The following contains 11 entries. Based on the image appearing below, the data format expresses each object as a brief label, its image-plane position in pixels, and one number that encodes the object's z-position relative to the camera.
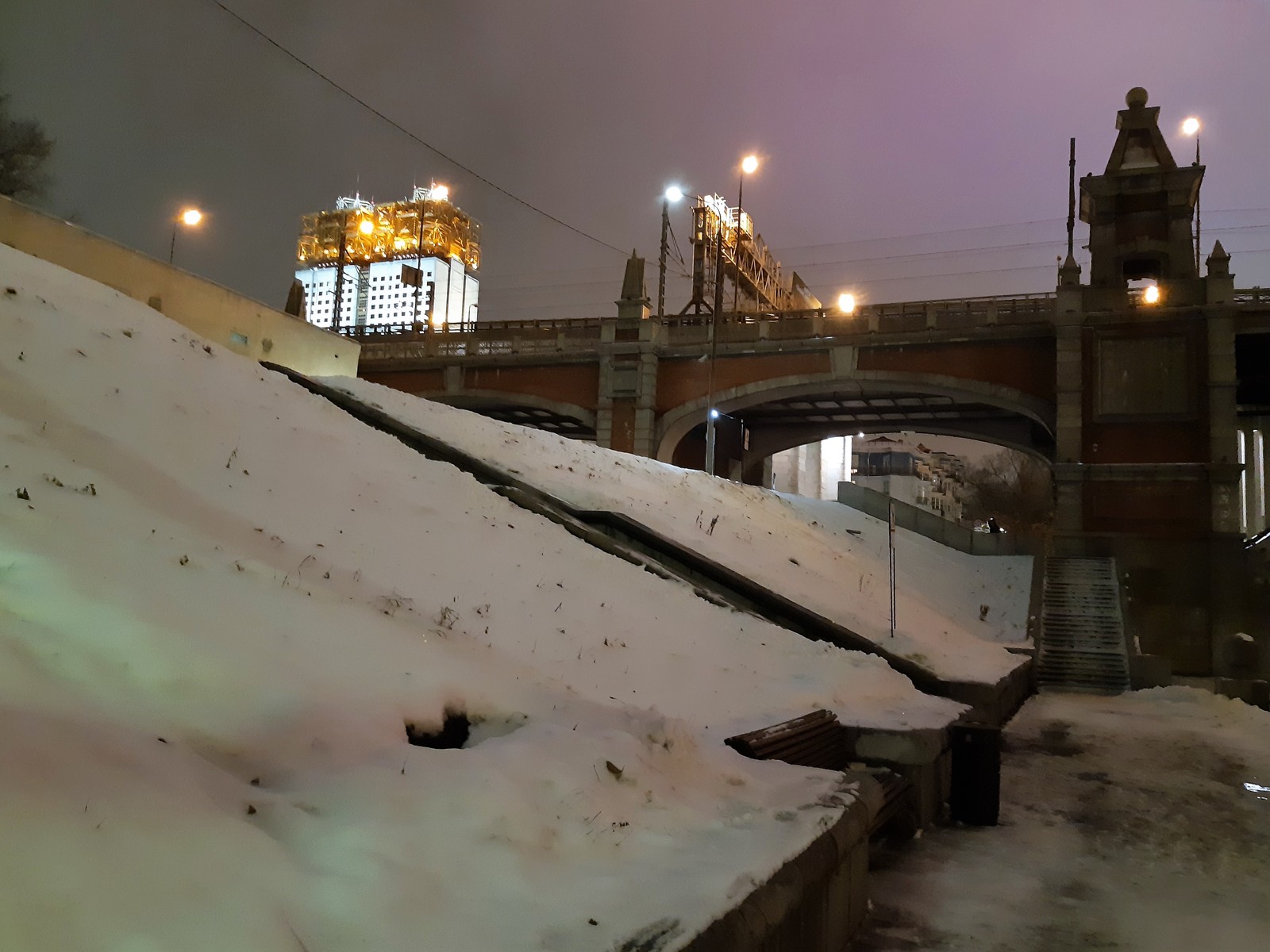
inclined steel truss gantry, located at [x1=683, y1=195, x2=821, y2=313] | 46.66
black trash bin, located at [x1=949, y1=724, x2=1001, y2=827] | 7.32
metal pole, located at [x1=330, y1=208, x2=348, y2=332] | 39.48
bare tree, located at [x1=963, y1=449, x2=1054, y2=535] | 68.28
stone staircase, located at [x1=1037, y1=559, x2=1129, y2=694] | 17.98
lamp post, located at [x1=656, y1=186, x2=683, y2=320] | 33.98
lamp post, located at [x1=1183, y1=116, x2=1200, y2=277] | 31.94
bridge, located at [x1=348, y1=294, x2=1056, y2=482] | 29.28
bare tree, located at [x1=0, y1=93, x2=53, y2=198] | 33.31
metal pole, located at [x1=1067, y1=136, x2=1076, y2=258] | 31.38
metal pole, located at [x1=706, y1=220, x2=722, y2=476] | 27.58
